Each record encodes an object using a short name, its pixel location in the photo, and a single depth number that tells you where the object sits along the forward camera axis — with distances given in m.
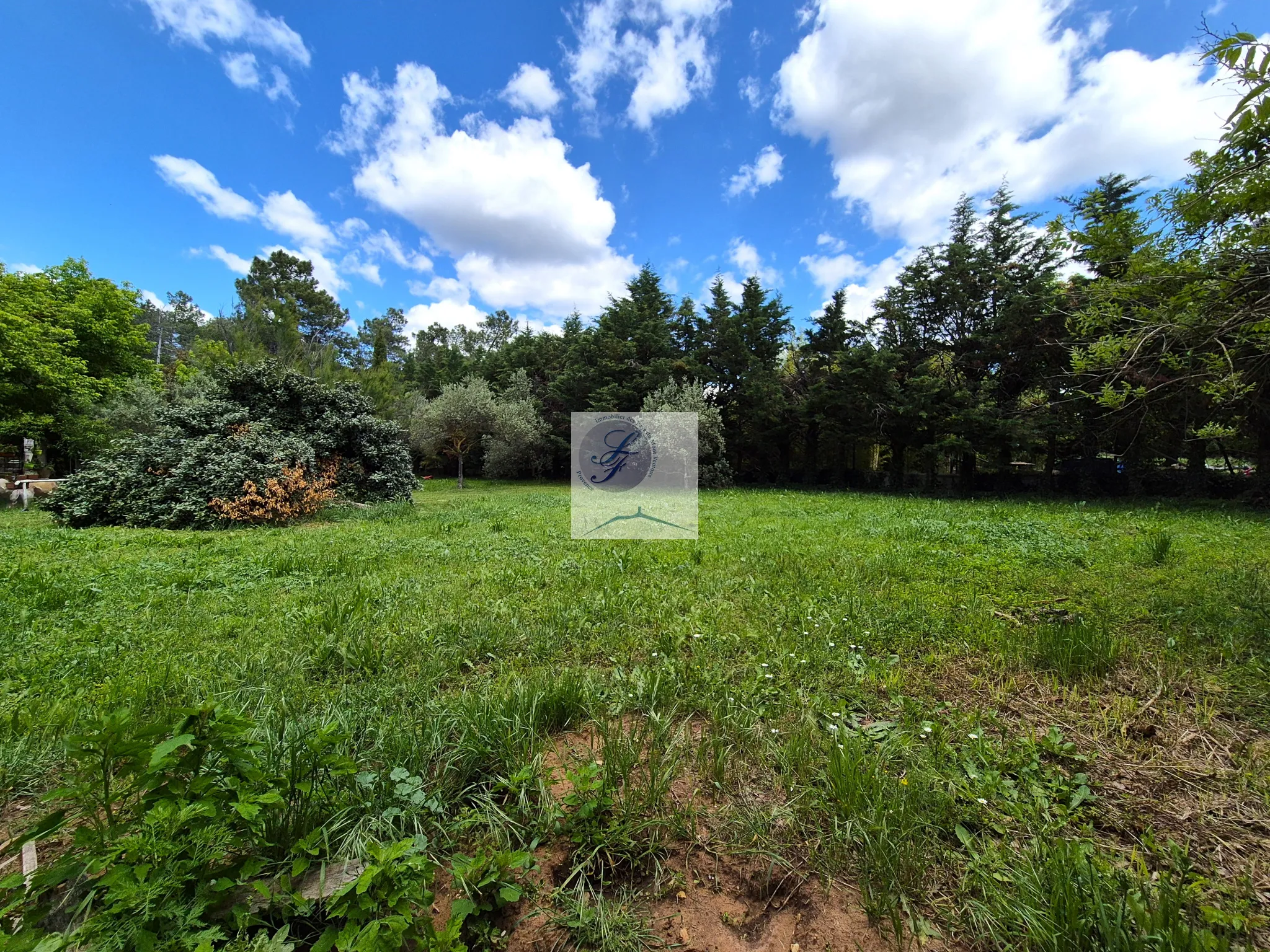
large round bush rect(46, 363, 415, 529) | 8.10
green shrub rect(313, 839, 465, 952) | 1.07
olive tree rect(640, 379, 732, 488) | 17.06
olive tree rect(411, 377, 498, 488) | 19.50
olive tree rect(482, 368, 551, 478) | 20.19
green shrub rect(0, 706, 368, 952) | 1.02
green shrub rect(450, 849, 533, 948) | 1.29
